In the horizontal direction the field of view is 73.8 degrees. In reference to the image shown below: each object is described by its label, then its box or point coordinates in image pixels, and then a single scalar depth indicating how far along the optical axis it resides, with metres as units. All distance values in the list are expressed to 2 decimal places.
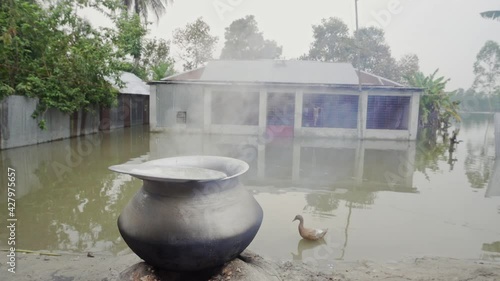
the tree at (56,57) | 10.00
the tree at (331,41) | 31.33
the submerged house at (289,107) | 15.52
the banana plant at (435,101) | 20.33
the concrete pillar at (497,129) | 9.82
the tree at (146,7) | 23.11
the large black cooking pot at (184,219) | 1.88
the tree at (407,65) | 33.59
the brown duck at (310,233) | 4.27
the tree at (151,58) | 24.17
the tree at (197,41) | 27.31
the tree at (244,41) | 28.94
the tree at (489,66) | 44.22
